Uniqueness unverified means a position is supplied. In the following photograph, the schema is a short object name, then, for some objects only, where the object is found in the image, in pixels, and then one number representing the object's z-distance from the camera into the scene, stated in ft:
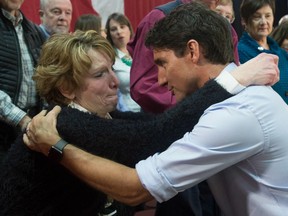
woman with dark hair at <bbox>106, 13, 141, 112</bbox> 11.78
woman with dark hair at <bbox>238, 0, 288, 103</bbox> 10.12
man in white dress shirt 4.32
